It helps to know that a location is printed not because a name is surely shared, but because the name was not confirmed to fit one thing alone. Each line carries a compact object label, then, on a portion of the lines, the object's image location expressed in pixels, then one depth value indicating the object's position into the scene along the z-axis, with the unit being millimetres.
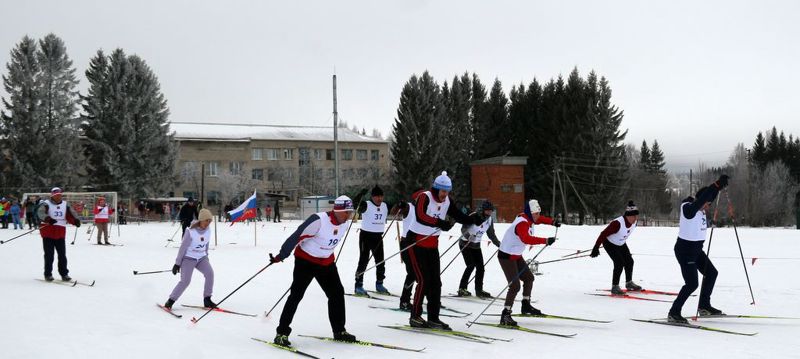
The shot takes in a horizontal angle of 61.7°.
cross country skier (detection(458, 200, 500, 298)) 10852
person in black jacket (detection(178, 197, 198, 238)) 21281
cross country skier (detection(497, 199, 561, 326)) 8641
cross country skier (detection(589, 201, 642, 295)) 11227
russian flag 22541
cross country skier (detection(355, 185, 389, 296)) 11374
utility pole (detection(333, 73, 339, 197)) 33788
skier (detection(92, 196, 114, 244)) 22688
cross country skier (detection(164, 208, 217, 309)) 9555
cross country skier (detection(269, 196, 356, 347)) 7137
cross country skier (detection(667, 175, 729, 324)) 8344
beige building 69750
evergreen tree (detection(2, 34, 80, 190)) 50219
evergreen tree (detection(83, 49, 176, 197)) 51188
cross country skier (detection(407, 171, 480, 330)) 8055
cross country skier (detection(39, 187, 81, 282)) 12352
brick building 58875
